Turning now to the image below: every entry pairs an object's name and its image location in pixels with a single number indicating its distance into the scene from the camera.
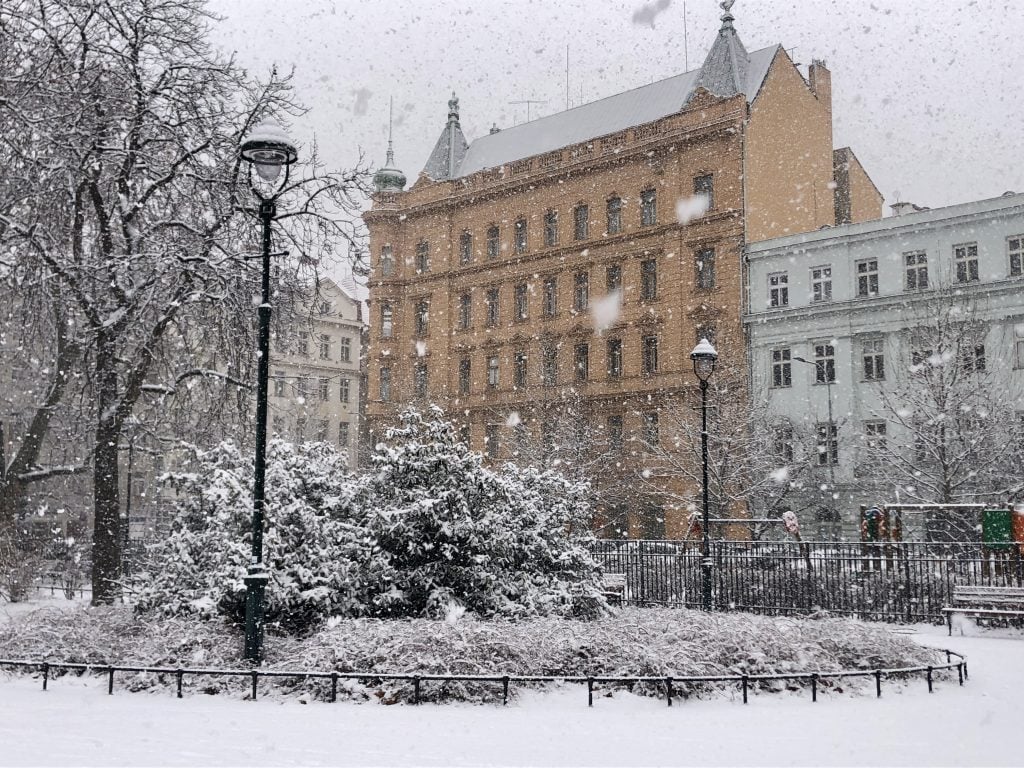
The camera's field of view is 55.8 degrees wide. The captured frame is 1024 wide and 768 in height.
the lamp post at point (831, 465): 40.52
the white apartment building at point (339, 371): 67.39
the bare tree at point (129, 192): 16.23
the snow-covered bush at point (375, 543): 12.91
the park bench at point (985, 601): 16.69
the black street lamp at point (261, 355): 11.23
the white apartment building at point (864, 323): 37.84
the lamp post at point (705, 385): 17.62
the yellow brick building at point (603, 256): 46.72
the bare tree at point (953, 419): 33.84
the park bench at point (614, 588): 16.84
